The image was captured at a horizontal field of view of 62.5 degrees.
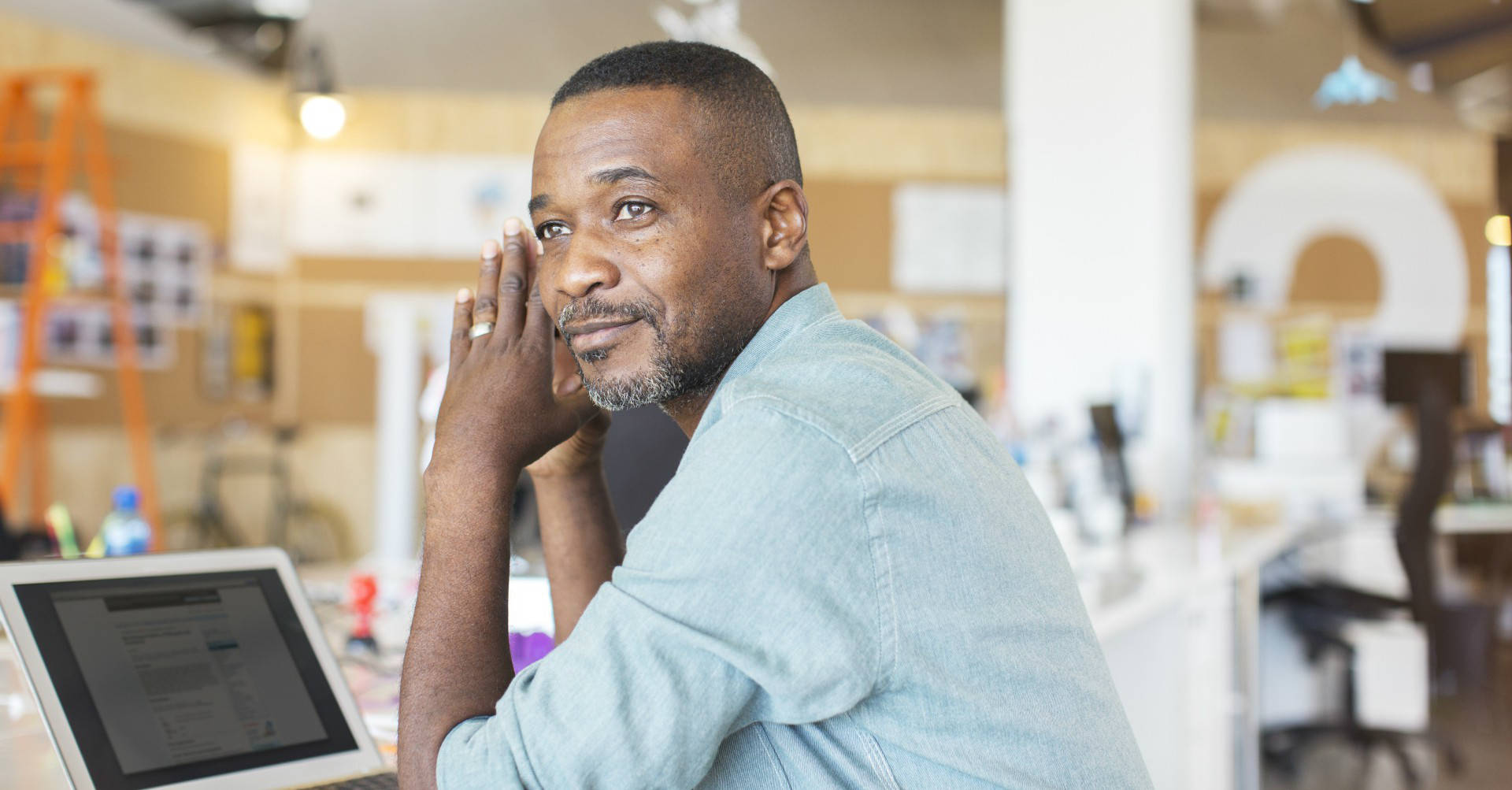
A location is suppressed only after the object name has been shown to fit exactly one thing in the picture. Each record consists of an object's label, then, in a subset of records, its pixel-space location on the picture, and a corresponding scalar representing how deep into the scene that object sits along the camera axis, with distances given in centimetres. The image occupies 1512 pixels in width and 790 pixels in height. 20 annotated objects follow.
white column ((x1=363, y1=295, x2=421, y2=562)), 441
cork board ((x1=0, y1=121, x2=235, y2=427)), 641
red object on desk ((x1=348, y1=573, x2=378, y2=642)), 177
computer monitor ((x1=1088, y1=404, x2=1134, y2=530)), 370
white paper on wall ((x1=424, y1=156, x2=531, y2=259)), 731
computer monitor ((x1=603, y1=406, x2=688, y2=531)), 163
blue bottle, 187
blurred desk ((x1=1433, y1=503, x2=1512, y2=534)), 511
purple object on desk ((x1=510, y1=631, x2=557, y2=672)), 132
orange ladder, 479
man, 71
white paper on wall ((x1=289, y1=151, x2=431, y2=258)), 733
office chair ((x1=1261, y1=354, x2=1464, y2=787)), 377
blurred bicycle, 664
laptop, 90
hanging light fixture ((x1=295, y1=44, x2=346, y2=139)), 582
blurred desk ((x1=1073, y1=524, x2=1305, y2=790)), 228
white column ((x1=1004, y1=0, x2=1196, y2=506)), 434
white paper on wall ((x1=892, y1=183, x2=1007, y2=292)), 726
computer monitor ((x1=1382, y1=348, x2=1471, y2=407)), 600
